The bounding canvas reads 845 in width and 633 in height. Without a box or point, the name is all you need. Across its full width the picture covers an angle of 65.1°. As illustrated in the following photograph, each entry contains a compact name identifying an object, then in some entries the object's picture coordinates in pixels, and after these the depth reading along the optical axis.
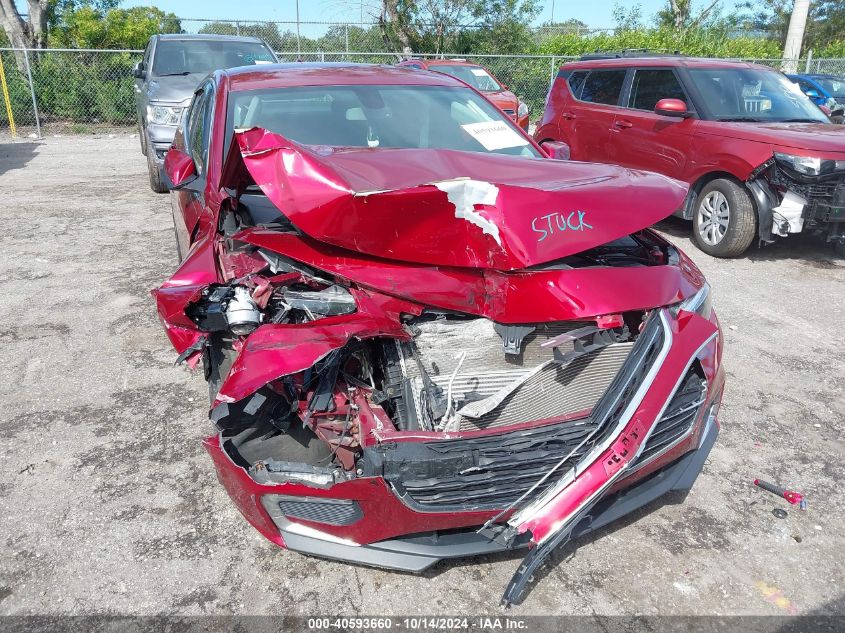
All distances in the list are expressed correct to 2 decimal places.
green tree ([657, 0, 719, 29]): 25.14
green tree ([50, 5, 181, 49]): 21.17
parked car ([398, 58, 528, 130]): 11.54
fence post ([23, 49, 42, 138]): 14.08
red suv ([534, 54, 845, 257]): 5.93
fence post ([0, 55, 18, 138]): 13.85
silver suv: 8.12
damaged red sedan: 2.15
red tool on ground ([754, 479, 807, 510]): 2.94
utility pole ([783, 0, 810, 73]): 19.89
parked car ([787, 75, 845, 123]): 13.89
